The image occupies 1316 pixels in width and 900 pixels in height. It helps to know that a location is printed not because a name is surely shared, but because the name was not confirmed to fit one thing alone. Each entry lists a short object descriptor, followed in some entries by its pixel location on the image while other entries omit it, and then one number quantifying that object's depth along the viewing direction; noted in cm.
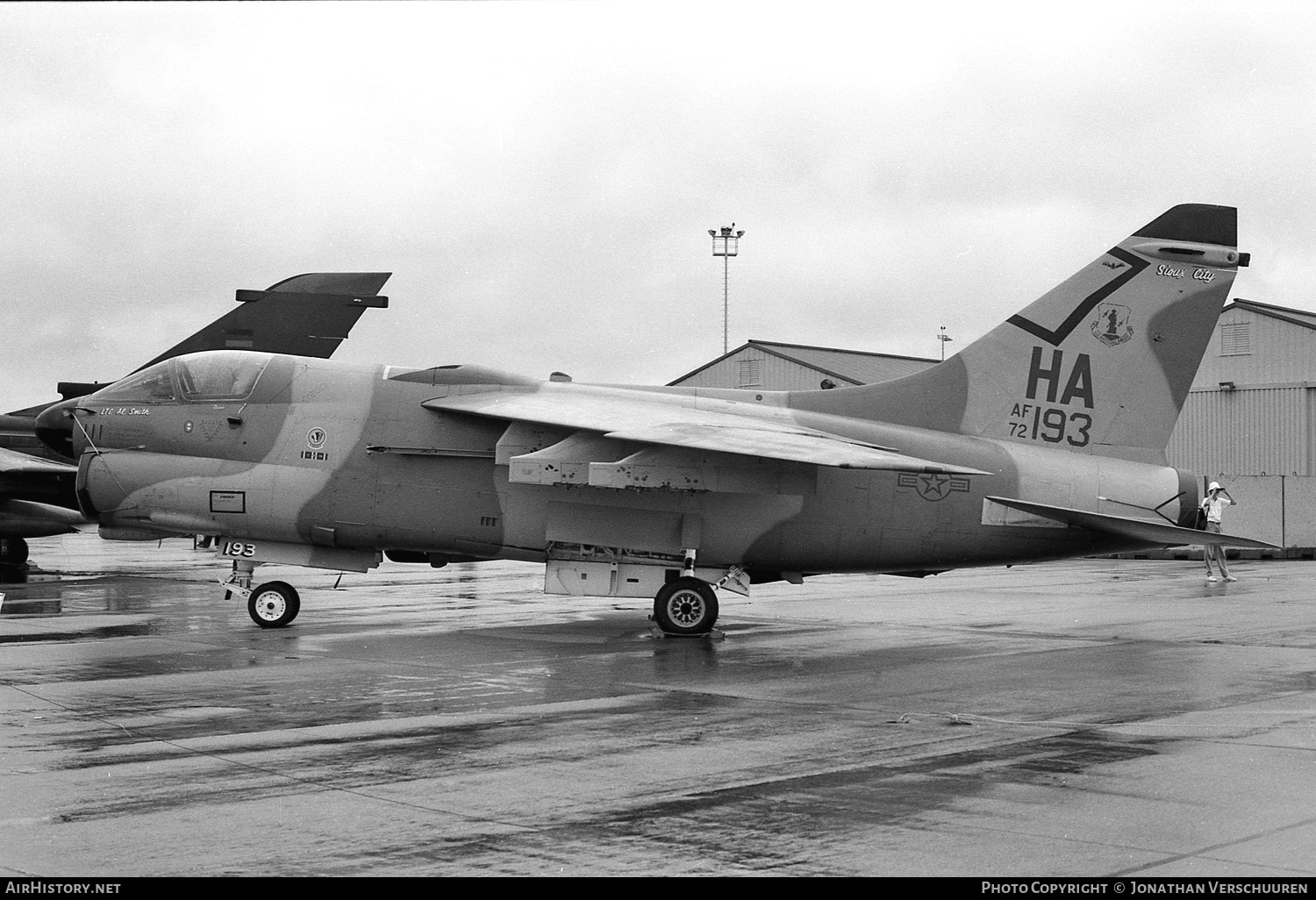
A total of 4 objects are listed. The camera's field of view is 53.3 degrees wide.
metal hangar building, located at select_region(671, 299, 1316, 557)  4306
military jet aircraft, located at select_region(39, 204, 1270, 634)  1595
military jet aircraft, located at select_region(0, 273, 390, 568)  2572
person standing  2552
